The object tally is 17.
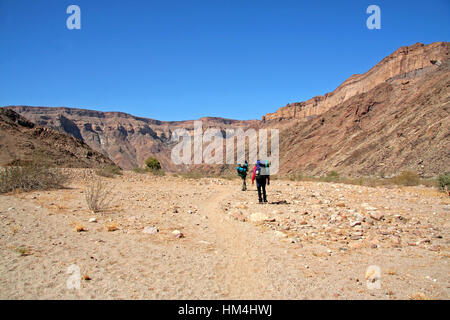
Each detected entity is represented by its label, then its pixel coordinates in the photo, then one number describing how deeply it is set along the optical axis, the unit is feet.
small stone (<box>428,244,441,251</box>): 17.14
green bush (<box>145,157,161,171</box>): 155.57
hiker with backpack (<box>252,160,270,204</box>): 32.30
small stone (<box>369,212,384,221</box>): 24.36
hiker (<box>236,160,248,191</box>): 45.90
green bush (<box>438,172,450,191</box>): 47.86
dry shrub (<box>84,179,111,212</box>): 25.52
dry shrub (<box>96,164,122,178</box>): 60.18
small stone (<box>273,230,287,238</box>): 19.72
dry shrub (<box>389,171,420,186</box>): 65.46
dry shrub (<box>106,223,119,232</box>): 19.61
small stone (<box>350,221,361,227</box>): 21.85
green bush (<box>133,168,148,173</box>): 82.73
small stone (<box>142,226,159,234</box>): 19.48
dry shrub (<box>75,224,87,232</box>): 18.83
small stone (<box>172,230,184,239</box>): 18.89
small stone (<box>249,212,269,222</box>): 24.24
